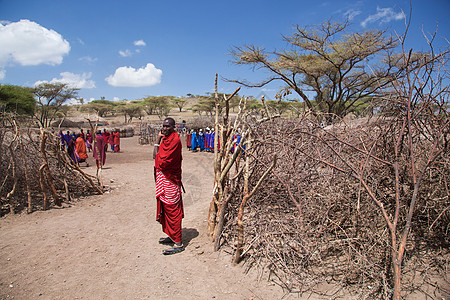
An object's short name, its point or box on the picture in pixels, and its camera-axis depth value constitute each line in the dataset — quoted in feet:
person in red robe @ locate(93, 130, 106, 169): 29.58
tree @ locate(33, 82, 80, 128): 85.46
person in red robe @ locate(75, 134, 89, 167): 30.90
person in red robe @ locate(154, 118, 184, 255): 10.85
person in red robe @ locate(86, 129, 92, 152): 44.06
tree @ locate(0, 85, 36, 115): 68.28
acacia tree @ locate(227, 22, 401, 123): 41.14
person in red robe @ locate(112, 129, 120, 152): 46.20
